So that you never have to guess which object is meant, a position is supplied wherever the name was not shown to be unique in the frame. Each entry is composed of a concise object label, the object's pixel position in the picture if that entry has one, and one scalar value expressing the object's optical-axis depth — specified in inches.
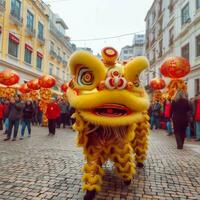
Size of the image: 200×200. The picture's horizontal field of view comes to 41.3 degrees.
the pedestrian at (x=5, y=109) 499.7
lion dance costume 140.9
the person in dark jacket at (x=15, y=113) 374.0
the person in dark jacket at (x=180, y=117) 323.9
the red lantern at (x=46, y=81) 604.7
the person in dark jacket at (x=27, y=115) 410.0
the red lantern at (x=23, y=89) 686.6
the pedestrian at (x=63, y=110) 626.6
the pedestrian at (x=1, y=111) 463.5
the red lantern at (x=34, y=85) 669.3
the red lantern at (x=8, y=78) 556.7
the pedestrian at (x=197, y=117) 399.9
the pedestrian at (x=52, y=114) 451.8
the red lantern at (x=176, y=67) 436.5
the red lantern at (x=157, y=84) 640.4
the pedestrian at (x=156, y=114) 603.7
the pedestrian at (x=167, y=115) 485.1
